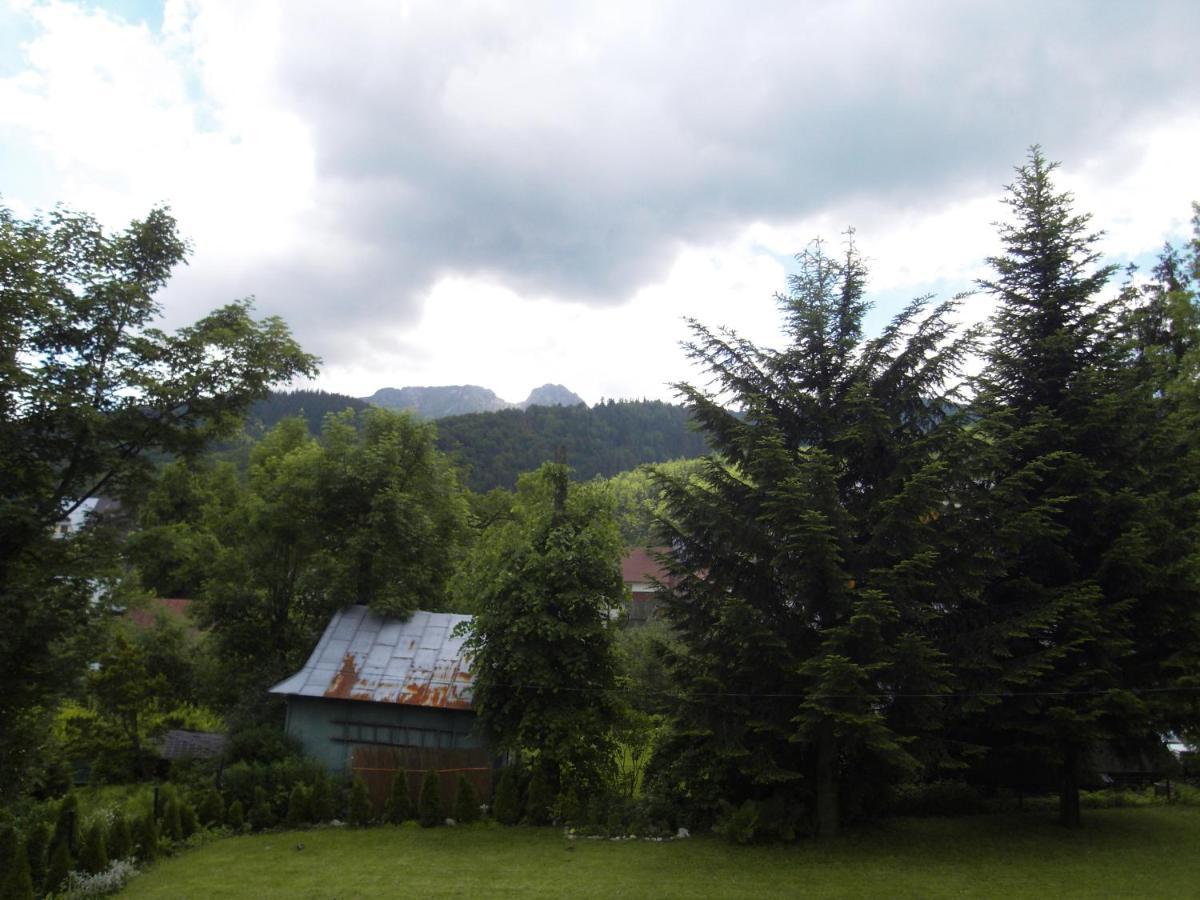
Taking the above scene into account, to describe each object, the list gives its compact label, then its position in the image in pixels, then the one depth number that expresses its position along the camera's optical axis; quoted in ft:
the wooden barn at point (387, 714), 60.95
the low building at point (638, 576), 154.18
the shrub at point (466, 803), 56.90
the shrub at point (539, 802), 55.67
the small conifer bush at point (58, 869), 41.11
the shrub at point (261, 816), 56.59
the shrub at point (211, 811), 55.72
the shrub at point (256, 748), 62.13
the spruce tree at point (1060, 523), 43.96
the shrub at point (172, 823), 51.80
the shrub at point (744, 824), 45.83
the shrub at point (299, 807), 56.80
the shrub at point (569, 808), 54.60
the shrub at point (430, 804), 56.49
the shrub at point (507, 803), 55.93
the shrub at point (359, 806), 56.70
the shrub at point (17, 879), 36.45
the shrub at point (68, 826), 43.50
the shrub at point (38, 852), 40.40
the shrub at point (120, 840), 46.65
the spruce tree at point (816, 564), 42.63
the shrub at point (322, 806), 57.21
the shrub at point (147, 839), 48.52
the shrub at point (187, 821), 53.42
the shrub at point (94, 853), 43.73
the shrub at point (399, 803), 57.36
